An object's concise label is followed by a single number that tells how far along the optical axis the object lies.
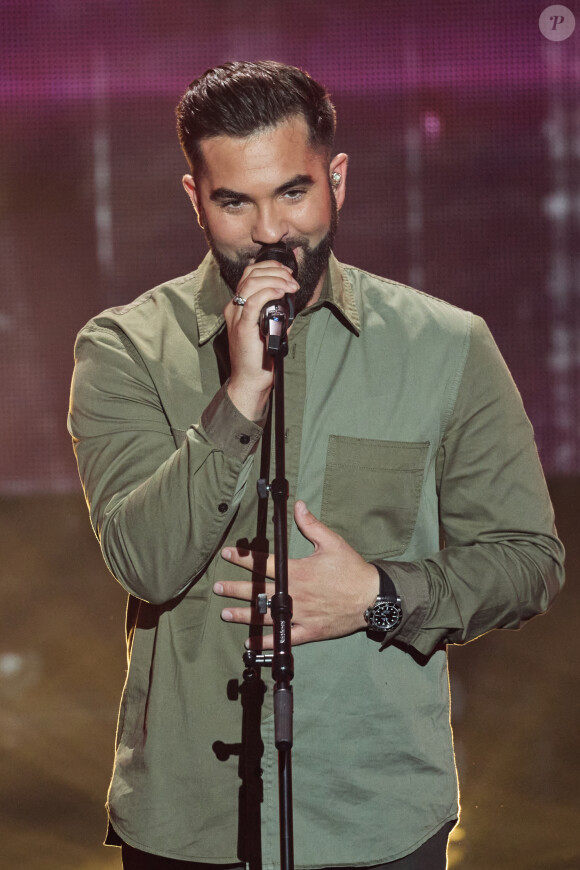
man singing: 7.66
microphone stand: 7.36
